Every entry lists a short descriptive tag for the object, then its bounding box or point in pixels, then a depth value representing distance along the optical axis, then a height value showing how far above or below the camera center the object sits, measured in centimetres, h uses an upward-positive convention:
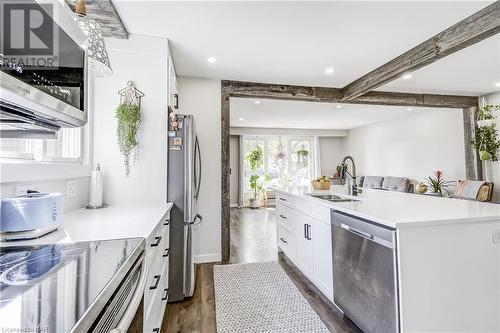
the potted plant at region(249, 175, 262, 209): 785 -64
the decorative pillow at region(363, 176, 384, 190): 704 -36
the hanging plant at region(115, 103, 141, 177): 219 +42
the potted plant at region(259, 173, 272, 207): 810 -49
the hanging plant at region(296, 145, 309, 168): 883 +55
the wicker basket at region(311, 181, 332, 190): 326 -21
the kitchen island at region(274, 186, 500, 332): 141 -60
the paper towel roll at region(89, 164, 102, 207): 204 -15
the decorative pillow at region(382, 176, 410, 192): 623 -38
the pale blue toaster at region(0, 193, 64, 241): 110 -20
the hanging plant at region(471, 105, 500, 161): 434 +61
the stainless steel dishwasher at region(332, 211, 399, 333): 146 -72
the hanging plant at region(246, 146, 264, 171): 823 +46
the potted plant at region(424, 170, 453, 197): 533 -34
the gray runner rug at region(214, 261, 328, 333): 193 -125
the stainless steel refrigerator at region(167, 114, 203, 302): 226 -29
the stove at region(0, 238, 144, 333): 51 -32
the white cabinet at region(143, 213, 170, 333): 129 -69
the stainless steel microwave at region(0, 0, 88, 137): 76 +36
